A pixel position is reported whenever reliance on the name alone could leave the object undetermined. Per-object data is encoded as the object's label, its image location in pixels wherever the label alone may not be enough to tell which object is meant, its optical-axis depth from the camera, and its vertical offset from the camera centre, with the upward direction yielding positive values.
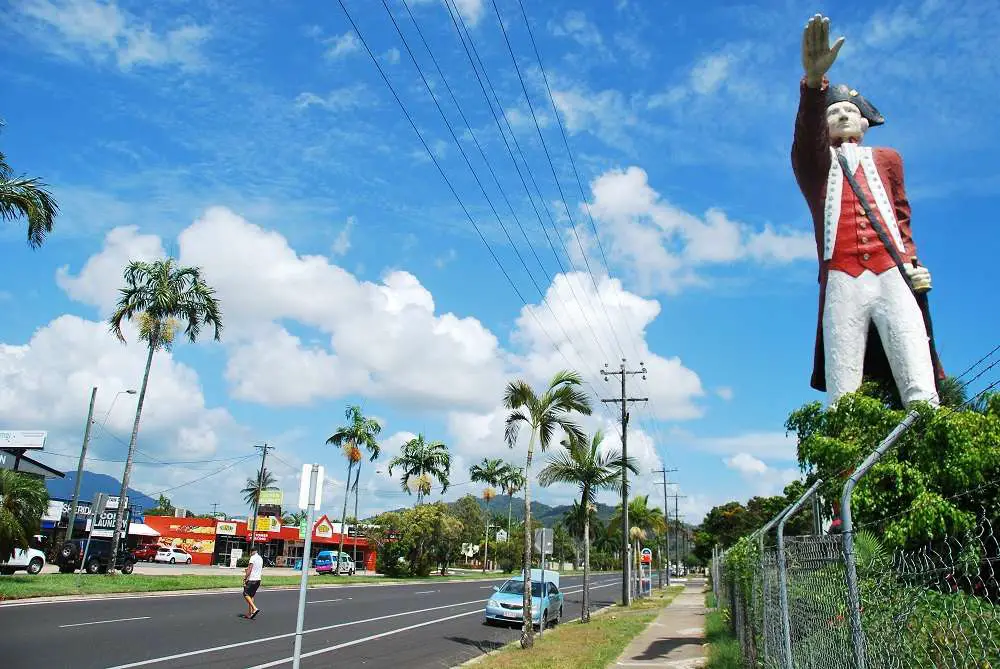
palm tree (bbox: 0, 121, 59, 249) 16.11 +7.06
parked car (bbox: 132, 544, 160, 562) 49.05 -1.07
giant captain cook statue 9.09 +3.90
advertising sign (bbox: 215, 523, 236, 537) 57.69 +0.73
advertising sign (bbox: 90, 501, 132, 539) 43.72 +0.61
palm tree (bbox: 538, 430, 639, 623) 21.30 +2.05
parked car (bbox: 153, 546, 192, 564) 52.09 -1.25
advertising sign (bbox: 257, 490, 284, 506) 55.33 +3.25
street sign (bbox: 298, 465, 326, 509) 9.43 +0.60
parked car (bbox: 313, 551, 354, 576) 50.28 -1.60
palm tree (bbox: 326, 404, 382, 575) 47.19 +6.43
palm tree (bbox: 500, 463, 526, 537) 68.50 +5.77
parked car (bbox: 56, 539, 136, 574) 29.50 -0.88
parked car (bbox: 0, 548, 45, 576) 25.45 -0.95
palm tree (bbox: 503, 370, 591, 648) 16.08 +2.98
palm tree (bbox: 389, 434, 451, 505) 54.56 +5.88
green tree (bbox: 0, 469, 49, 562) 20.30 +0.69
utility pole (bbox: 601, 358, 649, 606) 28.44 +1.11
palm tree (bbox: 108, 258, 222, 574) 29.02 +9.01
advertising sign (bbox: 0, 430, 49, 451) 34.78 +4.33
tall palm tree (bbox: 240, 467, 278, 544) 87.81 +6.14
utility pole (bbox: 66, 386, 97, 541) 30.12 +3.33
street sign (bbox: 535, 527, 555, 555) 16.72 +0.10
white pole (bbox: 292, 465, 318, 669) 8.44 -0.26
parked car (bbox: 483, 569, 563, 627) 19.30 -1.54
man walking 16.47 -0.90
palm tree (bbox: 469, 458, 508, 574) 67.25 +6.22
